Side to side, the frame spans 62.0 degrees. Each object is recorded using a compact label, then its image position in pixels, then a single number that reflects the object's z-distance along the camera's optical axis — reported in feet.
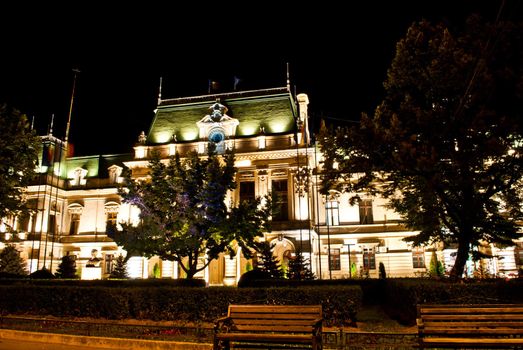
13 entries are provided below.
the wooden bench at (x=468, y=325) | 24.30
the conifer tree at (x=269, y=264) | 81.10
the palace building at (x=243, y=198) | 118.93
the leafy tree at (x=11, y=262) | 114.21
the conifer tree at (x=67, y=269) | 113.64
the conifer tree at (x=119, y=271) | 107.95
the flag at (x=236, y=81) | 145.29
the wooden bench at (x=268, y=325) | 25.80
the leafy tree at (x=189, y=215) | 71.10
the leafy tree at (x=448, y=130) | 48.14
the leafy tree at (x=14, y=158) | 83.41
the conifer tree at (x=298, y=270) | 82.34
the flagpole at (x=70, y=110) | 142.85
